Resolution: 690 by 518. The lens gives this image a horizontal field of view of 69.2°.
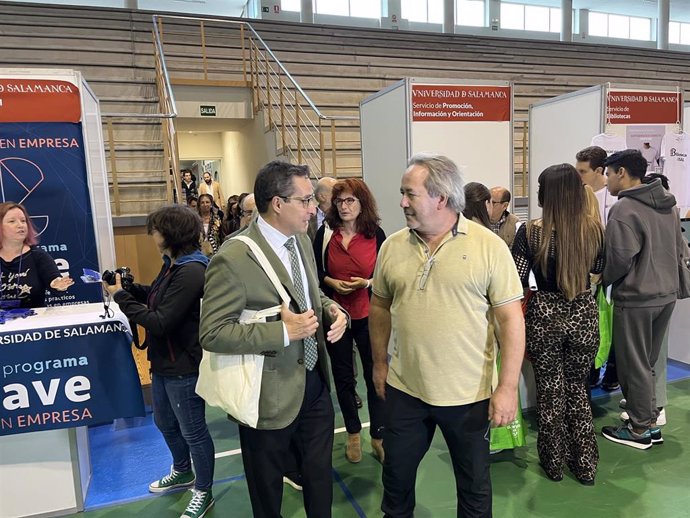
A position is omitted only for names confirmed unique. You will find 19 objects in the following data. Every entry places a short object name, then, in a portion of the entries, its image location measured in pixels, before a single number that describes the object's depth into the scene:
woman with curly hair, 2.58
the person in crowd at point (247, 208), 3.40
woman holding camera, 1.96
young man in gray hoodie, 2.56
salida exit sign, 7.59
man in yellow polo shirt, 1.59
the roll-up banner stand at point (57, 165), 2.68
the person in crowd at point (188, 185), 7.45
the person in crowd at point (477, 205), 2.61
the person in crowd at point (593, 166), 3.12
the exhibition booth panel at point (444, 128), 3.62
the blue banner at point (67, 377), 2.03
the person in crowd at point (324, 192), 3.00
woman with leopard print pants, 2.20
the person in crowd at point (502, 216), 3.74
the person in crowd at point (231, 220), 4.70
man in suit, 1.49
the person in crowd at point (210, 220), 5.08
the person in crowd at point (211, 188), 7.80
